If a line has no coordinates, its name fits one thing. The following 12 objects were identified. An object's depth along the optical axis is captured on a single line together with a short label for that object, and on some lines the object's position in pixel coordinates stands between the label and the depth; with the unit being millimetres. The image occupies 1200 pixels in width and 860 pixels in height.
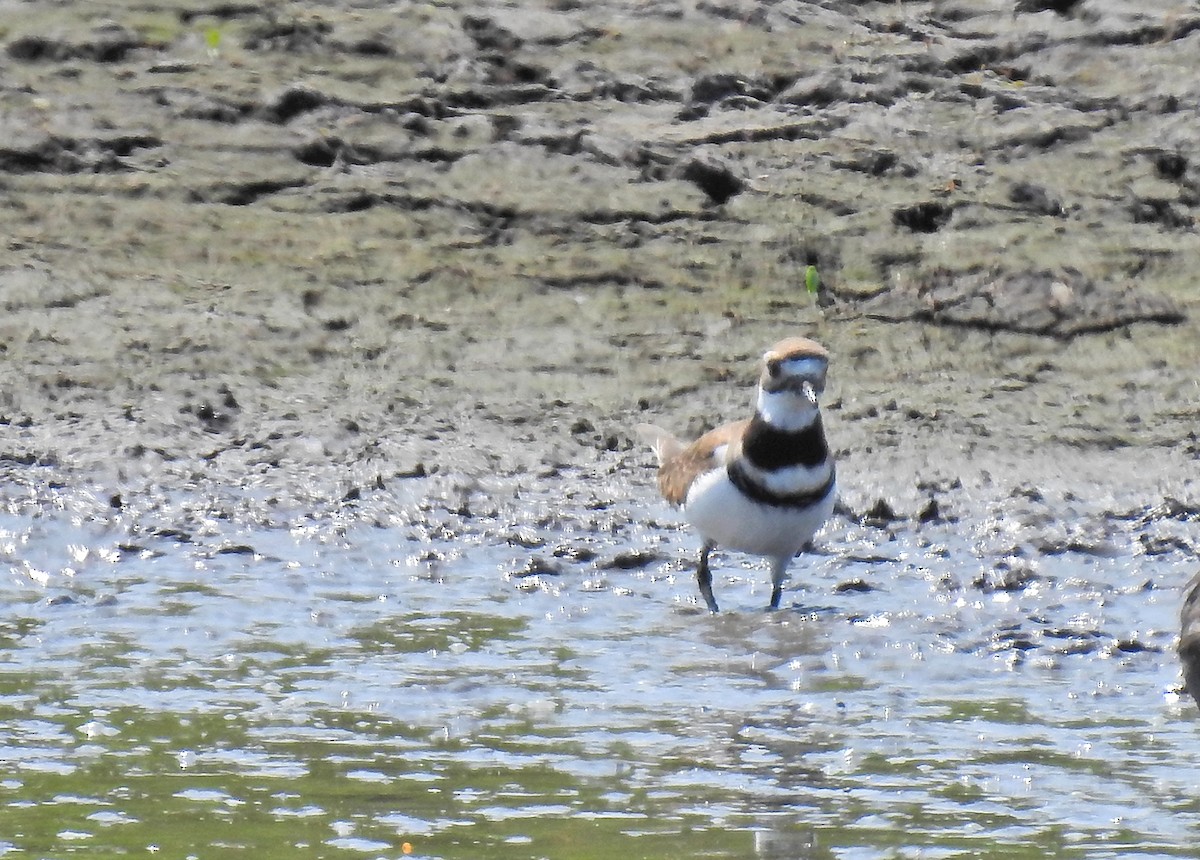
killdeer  14328
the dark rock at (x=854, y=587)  15094
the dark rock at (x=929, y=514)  16484
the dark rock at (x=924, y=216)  21531
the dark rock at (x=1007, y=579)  14905
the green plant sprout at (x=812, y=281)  20844
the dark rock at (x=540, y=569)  15305
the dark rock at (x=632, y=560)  15508
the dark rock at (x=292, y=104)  22937
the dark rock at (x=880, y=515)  16547
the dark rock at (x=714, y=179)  22141
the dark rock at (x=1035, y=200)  21656
